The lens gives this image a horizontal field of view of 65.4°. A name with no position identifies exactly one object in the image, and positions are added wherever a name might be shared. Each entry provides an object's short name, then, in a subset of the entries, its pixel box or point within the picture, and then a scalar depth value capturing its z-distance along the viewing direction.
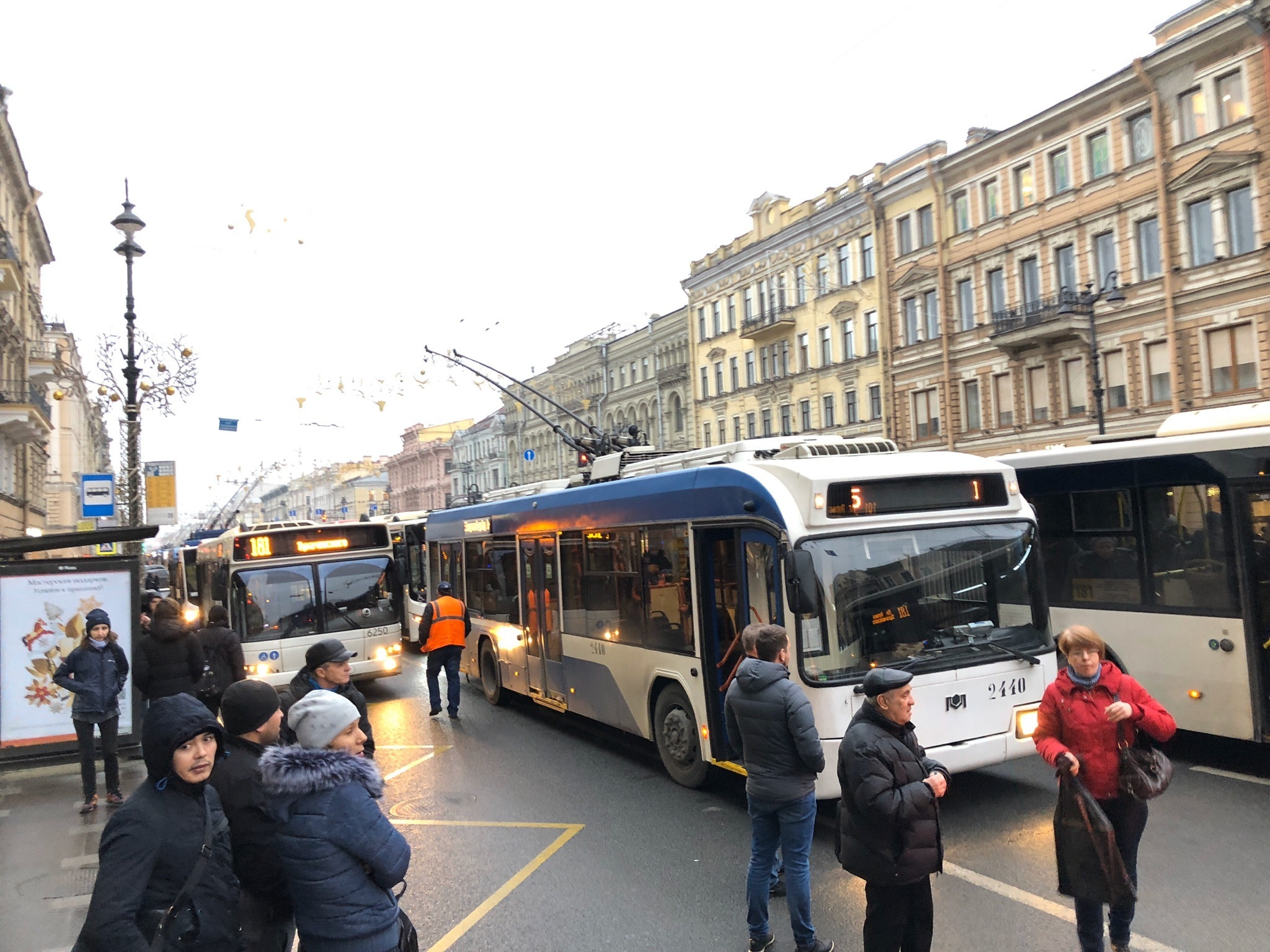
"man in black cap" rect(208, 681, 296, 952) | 3.39
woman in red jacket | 4.50
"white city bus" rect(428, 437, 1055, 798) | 6.82
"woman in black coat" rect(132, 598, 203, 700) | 9.30
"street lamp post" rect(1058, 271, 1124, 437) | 22.48
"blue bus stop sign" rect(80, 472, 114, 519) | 17.67
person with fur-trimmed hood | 3.11
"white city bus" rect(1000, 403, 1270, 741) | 8.02
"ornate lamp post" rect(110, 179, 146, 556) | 15.38
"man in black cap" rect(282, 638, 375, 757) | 5.34
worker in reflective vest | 12.50
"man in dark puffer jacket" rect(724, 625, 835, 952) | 4.99
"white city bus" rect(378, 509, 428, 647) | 21.06
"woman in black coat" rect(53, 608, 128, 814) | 8.40
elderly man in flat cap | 3.92
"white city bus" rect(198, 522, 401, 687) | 13.98
